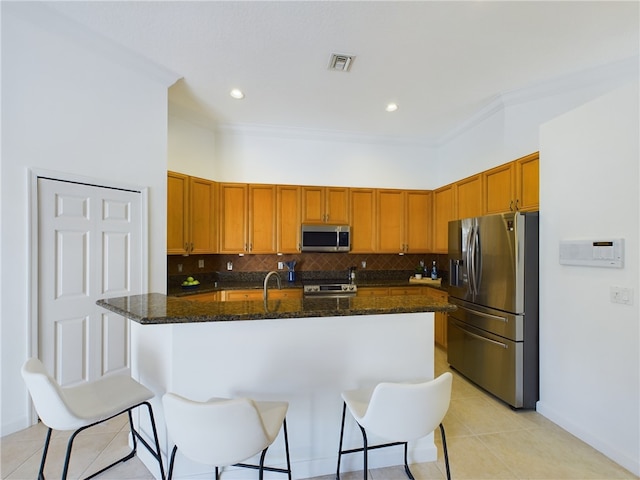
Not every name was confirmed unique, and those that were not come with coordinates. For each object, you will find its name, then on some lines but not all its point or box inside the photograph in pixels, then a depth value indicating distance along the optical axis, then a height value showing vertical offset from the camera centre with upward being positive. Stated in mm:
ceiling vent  2562 +1641
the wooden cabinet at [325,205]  4258 +535
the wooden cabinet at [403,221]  4445 +310
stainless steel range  3967 -683
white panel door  2254 -277
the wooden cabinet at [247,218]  4066 +320
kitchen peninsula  1584 -681
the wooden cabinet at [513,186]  2754 +577
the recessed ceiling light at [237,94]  3188 +1661
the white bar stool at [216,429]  1051 -715
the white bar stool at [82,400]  1263 -818
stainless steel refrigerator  2488 -596
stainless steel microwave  4184 +35
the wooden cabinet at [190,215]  3400 +324
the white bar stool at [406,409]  1210 -731
